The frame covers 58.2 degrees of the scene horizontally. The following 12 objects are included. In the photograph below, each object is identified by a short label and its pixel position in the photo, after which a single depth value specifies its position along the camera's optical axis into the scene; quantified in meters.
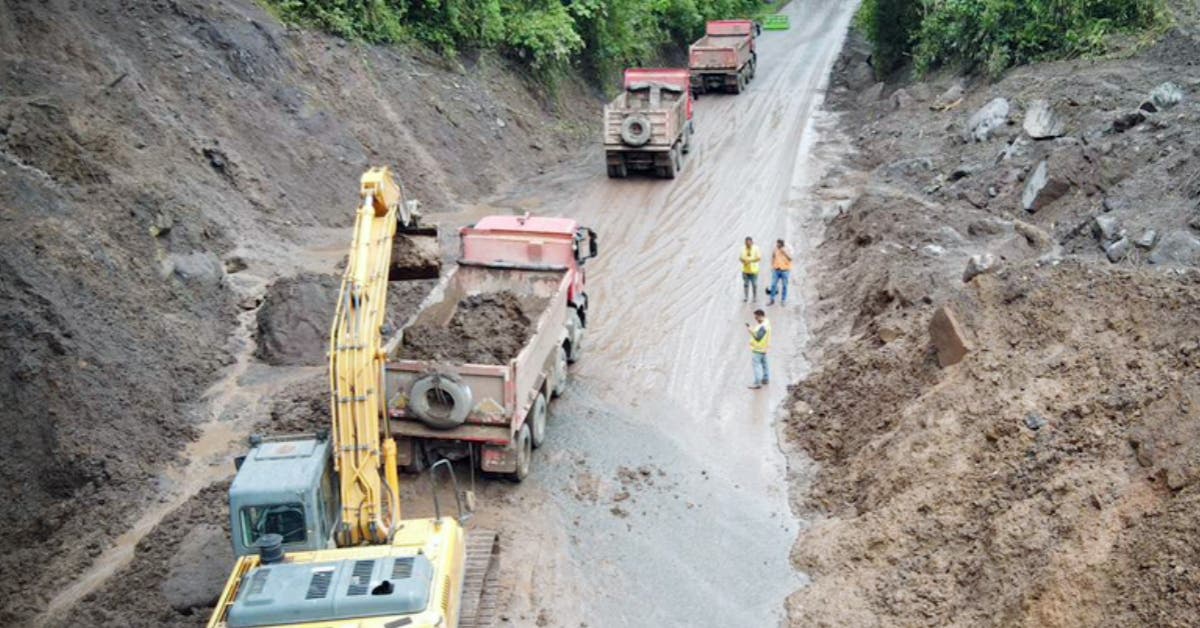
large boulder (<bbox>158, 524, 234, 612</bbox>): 10.48
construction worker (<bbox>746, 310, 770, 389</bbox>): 15.32
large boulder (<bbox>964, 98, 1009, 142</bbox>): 23.22
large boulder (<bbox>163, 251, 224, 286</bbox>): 16.78
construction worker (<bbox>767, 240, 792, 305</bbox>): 18.22
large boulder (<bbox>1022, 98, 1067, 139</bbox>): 21.19
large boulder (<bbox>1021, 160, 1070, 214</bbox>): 18.61
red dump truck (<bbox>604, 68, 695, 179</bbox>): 25.09
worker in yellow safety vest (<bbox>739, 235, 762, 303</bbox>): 18.06
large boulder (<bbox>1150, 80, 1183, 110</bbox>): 19.38
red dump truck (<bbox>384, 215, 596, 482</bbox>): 12.33
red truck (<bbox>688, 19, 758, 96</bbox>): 34.47
